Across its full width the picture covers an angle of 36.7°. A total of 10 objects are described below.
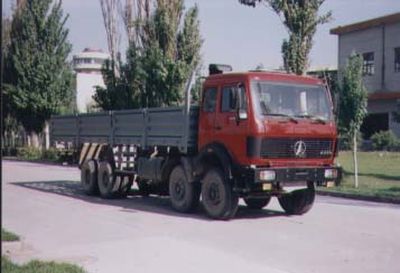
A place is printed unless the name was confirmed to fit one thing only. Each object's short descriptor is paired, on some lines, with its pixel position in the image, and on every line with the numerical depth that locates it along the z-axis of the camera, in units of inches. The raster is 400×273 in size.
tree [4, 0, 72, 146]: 1583.4
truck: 432.8
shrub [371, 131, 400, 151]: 1430.9
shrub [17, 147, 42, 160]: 1540.7
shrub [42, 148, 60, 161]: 1378.2
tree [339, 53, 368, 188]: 735.1
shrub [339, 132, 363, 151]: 1492.4
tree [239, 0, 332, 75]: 847.7
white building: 3598.4
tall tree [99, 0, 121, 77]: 1375.5
